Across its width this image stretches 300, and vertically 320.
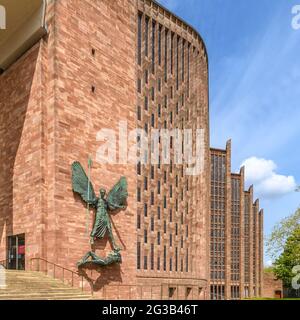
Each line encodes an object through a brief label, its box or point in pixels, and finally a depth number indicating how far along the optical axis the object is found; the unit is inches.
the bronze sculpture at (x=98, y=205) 827.4
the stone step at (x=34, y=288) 598.9
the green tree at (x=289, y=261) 1462.5
